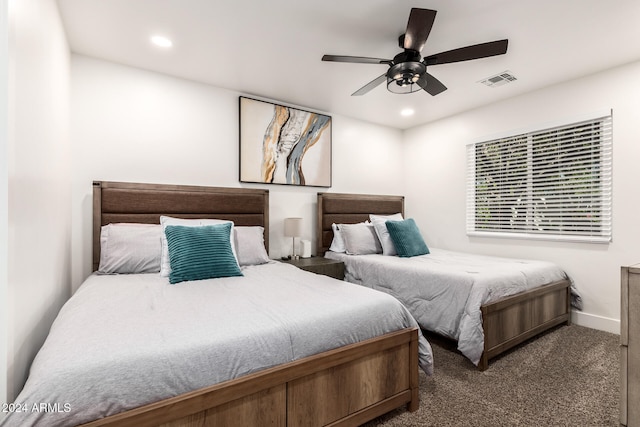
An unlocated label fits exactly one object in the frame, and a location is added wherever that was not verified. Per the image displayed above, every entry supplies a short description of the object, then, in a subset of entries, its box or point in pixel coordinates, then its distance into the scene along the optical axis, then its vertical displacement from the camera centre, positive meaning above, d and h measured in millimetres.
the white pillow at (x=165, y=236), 2261 -214
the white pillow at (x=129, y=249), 2363 -314
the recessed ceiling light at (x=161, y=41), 2438 +1359
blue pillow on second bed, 3441 -322
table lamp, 3467 -192
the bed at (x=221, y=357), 1000 -576
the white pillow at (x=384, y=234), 3605 -286
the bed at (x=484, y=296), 2271 -730
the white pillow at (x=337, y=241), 3805 -392
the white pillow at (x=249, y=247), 2723 -335
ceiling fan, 1913 +1106
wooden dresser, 1470 -669
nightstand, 3162 -580
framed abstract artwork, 3477 +791
